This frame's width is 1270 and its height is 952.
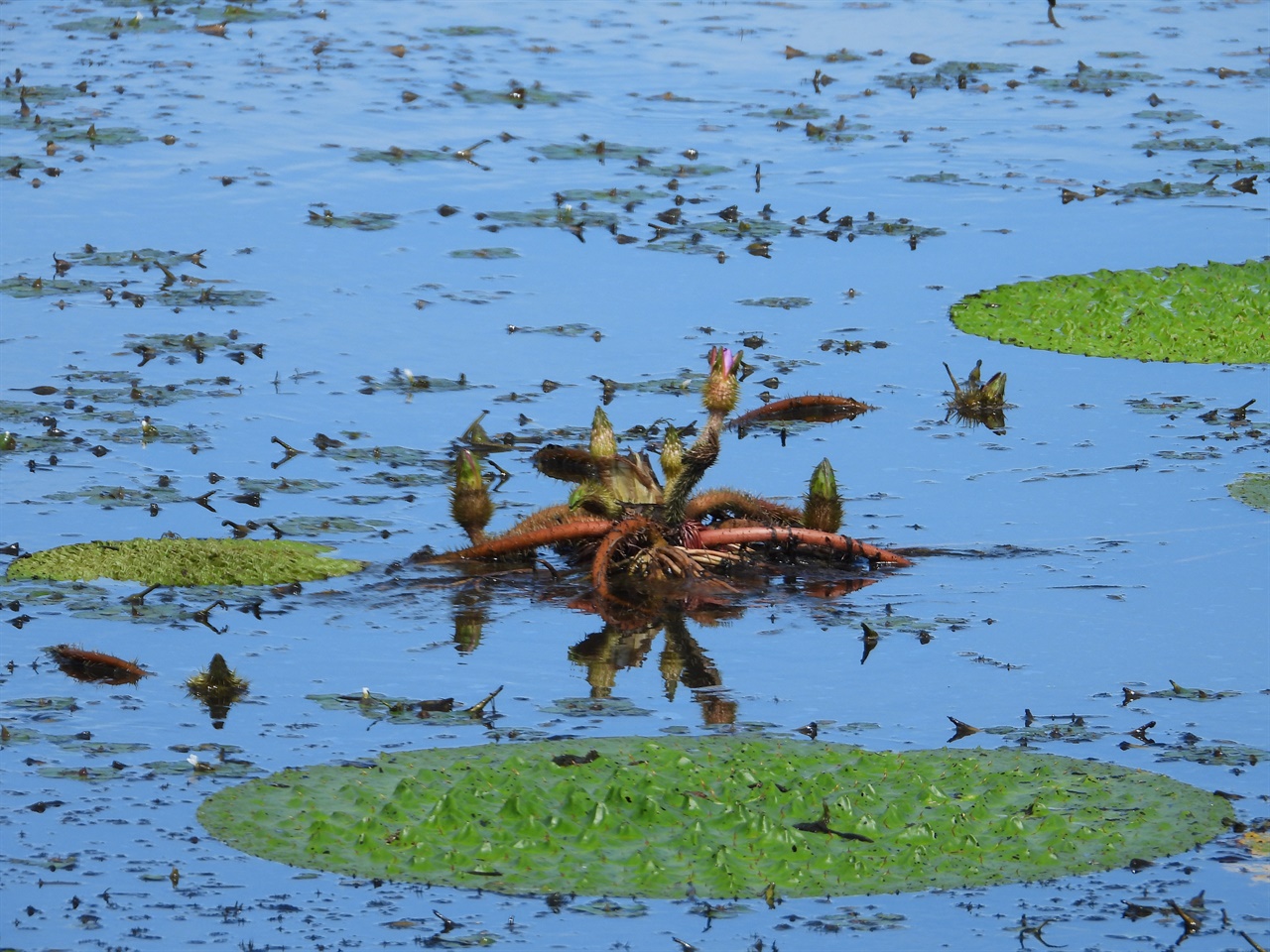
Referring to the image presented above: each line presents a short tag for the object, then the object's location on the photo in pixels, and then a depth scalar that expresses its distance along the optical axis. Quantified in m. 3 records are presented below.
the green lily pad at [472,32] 22.03
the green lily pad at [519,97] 18.64
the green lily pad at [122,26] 21.30
